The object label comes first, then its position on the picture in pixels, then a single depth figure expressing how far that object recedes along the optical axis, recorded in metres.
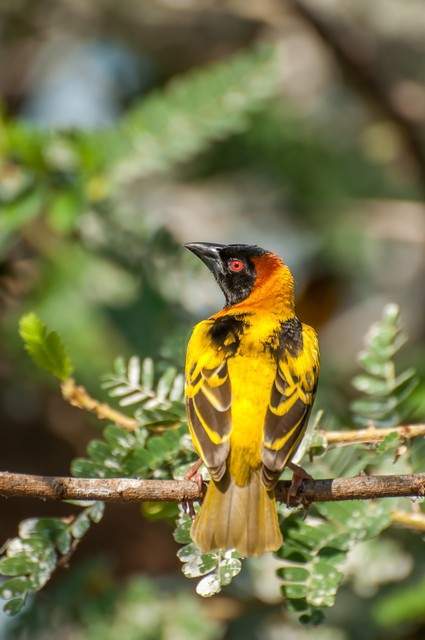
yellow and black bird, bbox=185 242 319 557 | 6.25
